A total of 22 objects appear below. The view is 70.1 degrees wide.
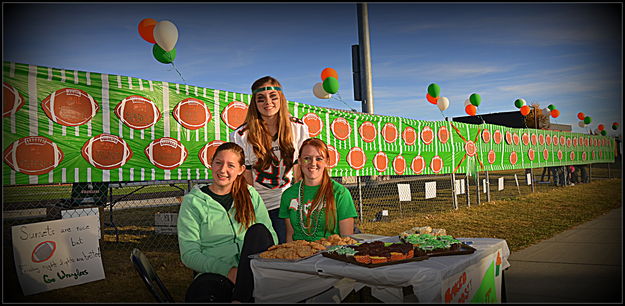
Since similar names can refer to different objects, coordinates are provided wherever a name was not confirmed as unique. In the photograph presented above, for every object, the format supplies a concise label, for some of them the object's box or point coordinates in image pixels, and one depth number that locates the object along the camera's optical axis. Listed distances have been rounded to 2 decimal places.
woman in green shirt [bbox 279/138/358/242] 3.52
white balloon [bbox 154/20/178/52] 6.38
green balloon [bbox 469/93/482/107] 15.16
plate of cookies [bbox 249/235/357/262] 2.73
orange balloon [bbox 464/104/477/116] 15.42
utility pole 17.55
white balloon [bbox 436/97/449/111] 13.30
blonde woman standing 3.90
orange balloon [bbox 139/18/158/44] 6.71
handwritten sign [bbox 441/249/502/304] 2.47
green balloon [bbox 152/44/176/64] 6.75
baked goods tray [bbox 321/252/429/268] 2.44
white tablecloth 2.32
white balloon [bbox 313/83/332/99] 10.42
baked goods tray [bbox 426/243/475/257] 2.69
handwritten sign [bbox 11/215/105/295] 4.33
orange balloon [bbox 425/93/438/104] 12.90
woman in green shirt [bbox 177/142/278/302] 2.88
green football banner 4.81
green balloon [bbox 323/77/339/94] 9.28
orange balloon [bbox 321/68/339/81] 9.68
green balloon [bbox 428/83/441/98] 12.45
